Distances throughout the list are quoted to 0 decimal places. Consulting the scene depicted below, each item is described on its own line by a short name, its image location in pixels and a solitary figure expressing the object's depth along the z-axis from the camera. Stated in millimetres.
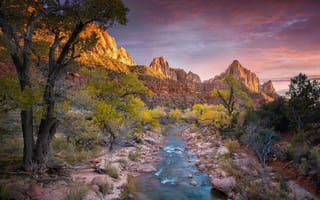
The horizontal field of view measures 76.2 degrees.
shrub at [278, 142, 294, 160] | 11859
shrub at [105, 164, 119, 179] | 9961
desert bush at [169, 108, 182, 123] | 44678
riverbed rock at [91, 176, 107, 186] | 8406
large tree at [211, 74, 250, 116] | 23766
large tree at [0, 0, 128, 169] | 7066
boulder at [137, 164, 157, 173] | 12305
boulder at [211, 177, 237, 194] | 9328
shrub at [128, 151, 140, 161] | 14281
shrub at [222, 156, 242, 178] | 10656
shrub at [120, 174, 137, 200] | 8312
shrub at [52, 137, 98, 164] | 11383
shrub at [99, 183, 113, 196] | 8114
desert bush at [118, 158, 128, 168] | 12453
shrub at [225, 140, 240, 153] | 15672
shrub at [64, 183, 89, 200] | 6583
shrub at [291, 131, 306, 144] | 12914
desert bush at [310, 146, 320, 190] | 8586
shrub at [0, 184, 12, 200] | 5676
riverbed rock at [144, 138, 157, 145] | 20541
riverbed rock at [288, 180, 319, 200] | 7748
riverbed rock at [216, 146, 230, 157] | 14823
